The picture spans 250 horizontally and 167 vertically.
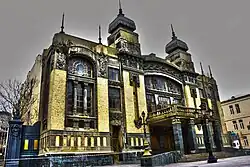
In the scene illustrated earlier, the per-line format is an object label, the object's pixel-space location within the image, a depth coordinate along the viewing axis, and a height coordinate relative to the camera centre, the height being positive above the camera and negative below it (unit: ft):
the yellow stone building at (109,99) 61.41 +13.58
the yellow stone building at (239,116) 136.05 +12.21
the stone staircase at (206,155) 60.04 -5.89
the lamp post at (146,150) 49.47 -2.50
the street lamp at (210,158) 47.00 -4.65
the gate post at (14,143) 54.22 +0.72
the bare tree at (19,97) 76.84 +17.40
